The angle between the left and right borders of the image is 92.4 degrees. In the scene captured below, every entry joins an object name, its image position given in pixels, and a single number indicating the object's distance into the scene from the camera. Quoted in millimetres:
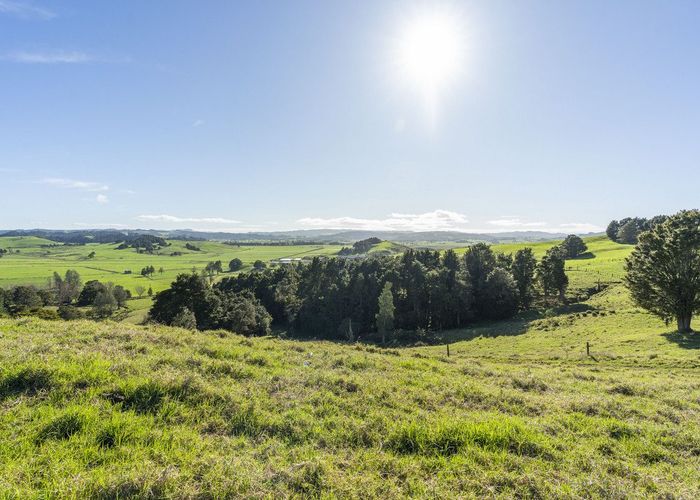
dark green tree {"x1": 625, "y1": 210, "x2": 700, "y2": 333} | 35969
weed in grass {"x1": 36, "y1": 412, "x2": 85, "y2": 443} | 5801
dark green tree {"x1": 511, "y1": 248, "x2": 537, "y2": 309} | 74375
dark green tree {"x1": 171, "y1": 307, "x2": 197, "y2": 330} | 45906
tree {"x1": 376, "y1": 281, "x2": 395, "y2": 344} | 65188
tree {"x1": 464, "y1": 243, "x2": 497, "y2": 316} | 73625
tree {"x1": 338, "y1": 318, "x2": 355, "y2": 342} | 71856
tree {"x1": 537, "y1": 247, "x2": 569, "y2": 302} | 71125
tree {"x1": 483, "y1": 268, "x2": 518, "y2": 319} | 70250
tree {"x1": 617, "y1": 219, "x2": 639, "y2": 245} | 142000
